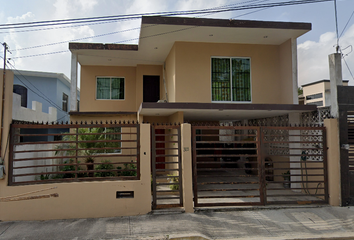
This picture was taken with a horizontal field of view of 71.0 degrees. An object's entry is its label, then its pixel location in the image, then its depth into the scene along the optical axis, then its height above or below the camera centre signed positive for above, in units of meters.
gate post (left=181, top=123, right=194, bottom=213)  5.93 -0.74
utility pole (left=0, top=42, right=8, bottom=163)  5.57 +0.82
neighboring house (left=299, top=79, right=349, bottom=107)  23.06 +4.13
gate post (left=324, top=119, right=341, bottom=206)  6.59 -0.78
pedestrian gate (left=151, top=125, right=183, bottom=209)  6.00 -1.40
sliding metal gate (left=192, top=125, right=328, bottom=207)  6.38 -1.40
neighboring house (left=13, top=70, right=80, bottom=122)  16.76 +3.47
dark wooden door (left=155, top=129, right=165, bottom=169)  11.80 -0.48
